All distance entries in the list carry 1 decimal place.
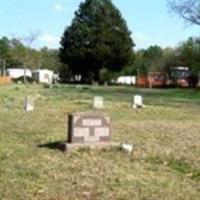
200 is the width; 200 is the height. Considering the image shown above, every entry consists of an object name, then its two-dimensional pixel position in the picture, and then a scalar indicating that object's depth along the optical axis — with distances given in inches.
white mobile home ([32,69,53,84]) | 2788.6
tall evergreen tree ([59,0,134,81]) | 2280.6
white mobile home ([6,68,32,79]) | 3126.9
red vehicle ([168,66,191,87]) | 2365.0
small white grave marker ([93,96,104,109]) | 693.1
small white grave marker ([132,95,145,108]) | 692.6
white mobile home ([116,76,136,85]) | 2793.4
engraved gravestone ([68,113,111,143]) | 315.2
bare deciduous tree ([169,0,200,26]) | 1619.7
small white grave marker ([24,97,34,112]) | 618.7
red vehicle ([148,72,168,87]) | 2366.4
